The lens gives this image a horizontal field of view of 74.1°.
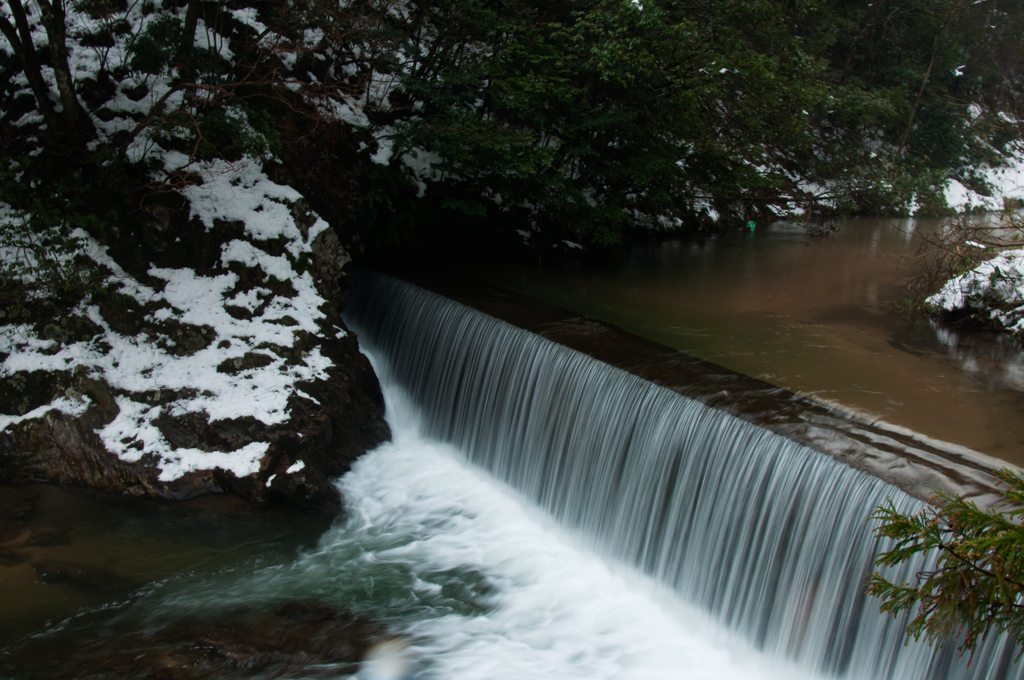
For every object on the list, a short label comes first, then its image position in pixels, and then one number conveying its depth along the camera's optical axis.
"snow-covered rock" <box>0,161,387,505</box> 6.82
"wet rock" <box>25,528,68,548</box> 5.96
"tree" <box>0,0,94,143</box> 7.77
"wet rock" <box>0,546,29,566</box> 5.68
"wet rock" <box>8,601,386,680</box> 4.80
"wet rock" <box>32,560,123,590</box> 5.61
